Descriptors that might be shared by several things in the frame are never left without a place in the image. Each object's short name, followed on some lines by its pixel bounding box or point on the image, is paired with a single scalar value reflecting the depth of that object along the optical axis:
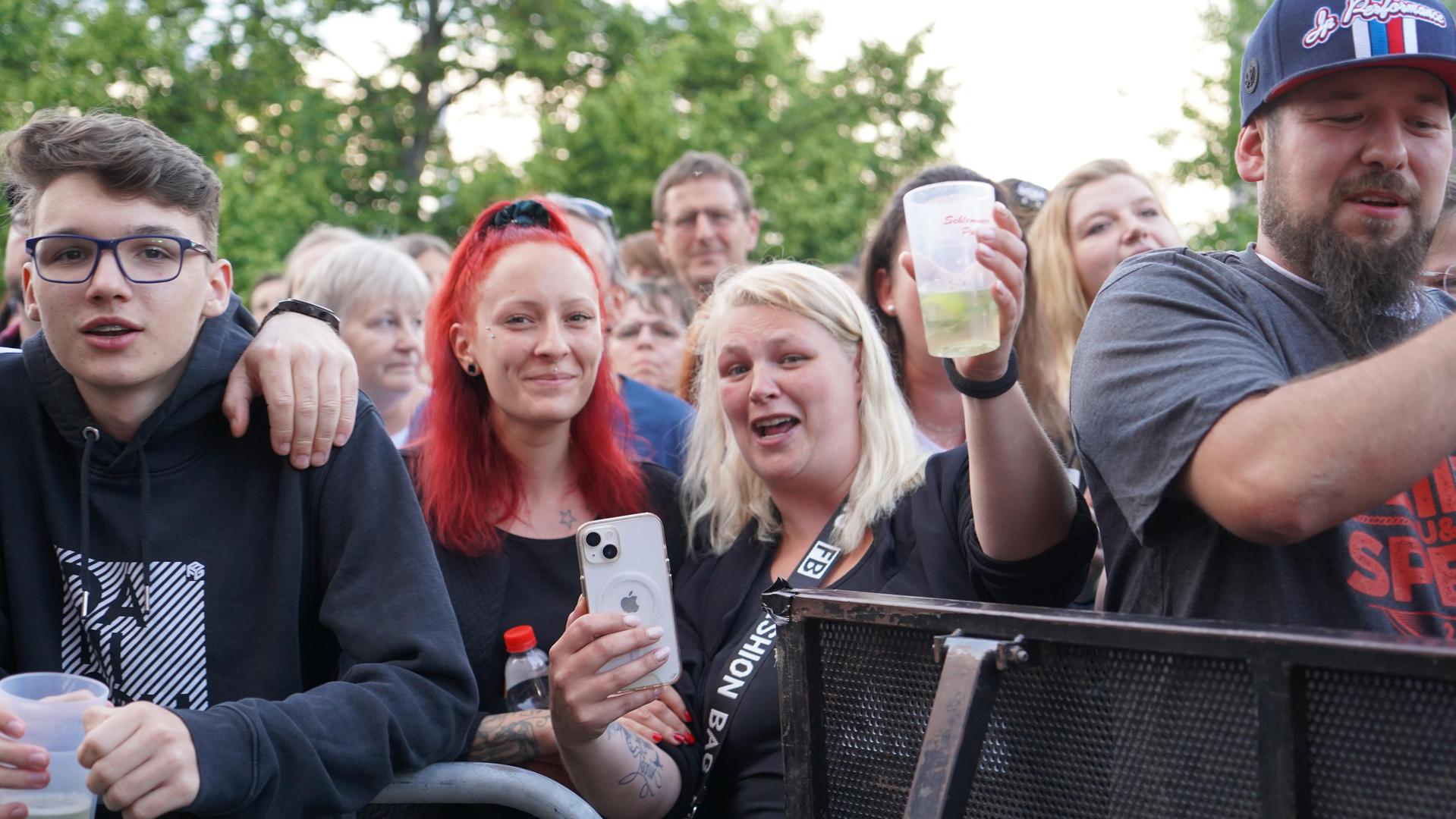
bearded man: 1.66
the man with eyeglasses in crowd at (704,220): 6.09
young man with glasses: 2.38
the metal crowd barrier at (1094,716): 1.24
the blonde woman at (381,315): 4.93
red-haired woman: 3.12
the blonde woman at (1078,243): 4.19
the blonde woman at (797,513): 2.20
